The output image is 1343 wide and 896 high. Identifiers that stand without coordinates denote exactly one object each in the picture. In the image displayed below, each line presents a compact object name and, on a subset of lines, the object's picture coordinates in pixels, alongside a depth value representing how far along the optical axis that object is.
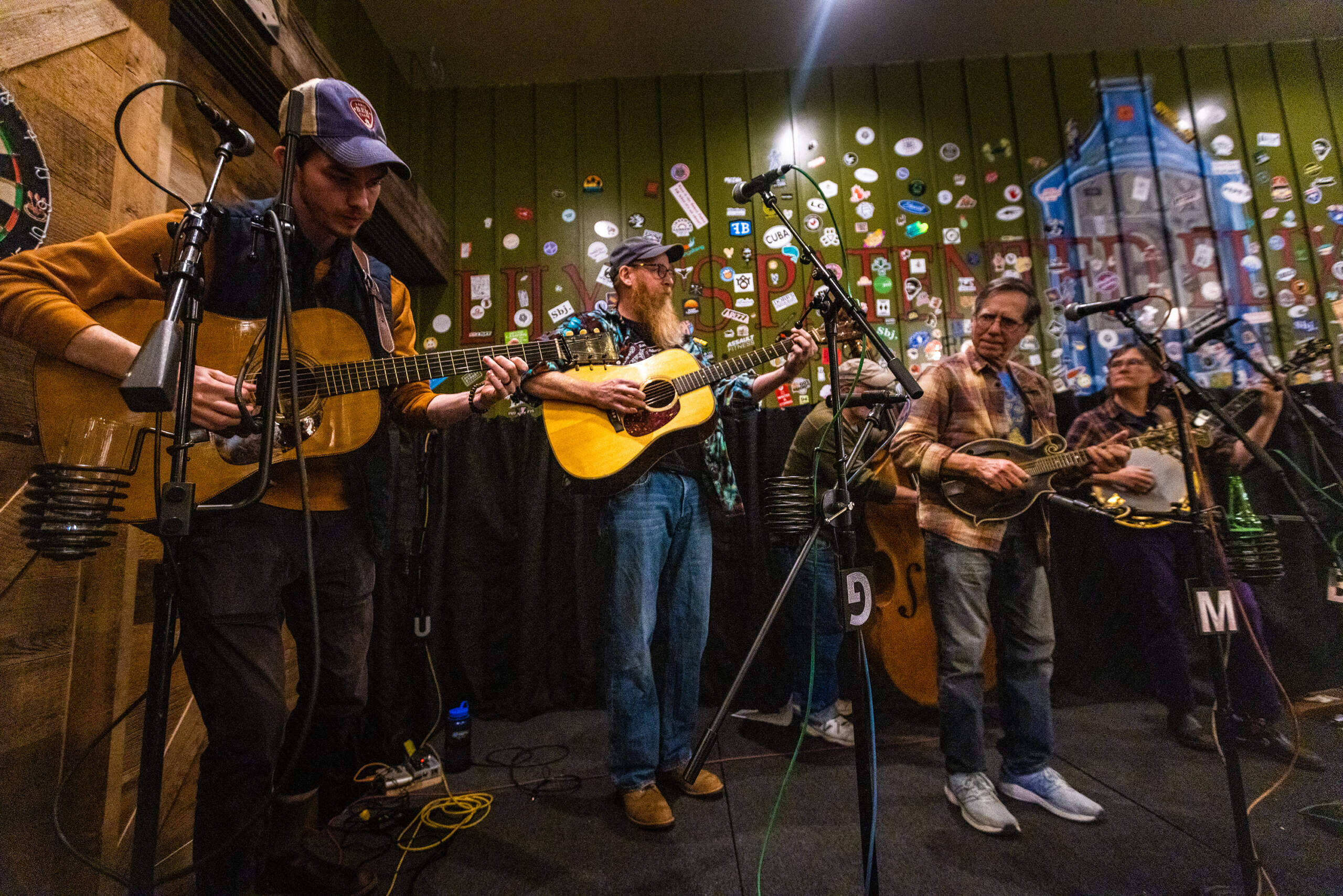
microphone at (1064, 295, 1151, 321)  1.94
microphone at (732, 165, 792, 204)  1.82
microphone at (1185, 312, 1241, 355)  2.01
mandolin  2.19
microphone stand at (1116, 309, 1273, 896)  1.54
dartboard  1.50
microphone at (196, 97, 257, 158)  1.18
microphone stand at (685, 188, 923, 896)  1.38
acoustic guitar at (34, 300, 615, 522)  1.31
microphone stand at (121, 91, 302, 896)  0.94
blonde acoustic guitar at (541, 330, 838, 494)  2.21
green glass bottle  2.46
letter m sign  1.66
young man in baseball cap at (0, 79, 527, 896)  1.32
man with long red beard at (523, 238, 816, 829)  2.12
